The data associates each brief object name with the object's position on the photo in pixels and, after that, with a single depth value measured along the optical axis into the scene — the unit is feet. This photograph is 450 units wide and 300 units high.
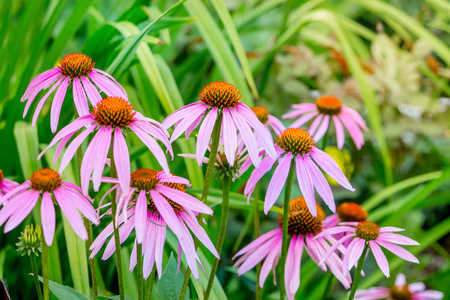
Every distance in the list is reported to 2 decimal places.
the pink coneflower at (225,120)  3.70
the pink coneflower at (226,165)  3.84
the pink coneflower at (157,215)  3.62
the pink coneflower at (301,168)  3.74
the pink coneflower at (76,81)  3.83
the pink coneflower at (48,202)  3.56
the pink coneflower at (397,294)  4.69
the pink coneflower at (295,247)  3.99
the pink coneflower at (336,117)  4.54
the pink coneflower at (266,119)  4.24
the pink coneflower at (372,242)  3.81
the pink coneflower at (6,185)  4.00
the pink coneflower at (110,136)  3.57
